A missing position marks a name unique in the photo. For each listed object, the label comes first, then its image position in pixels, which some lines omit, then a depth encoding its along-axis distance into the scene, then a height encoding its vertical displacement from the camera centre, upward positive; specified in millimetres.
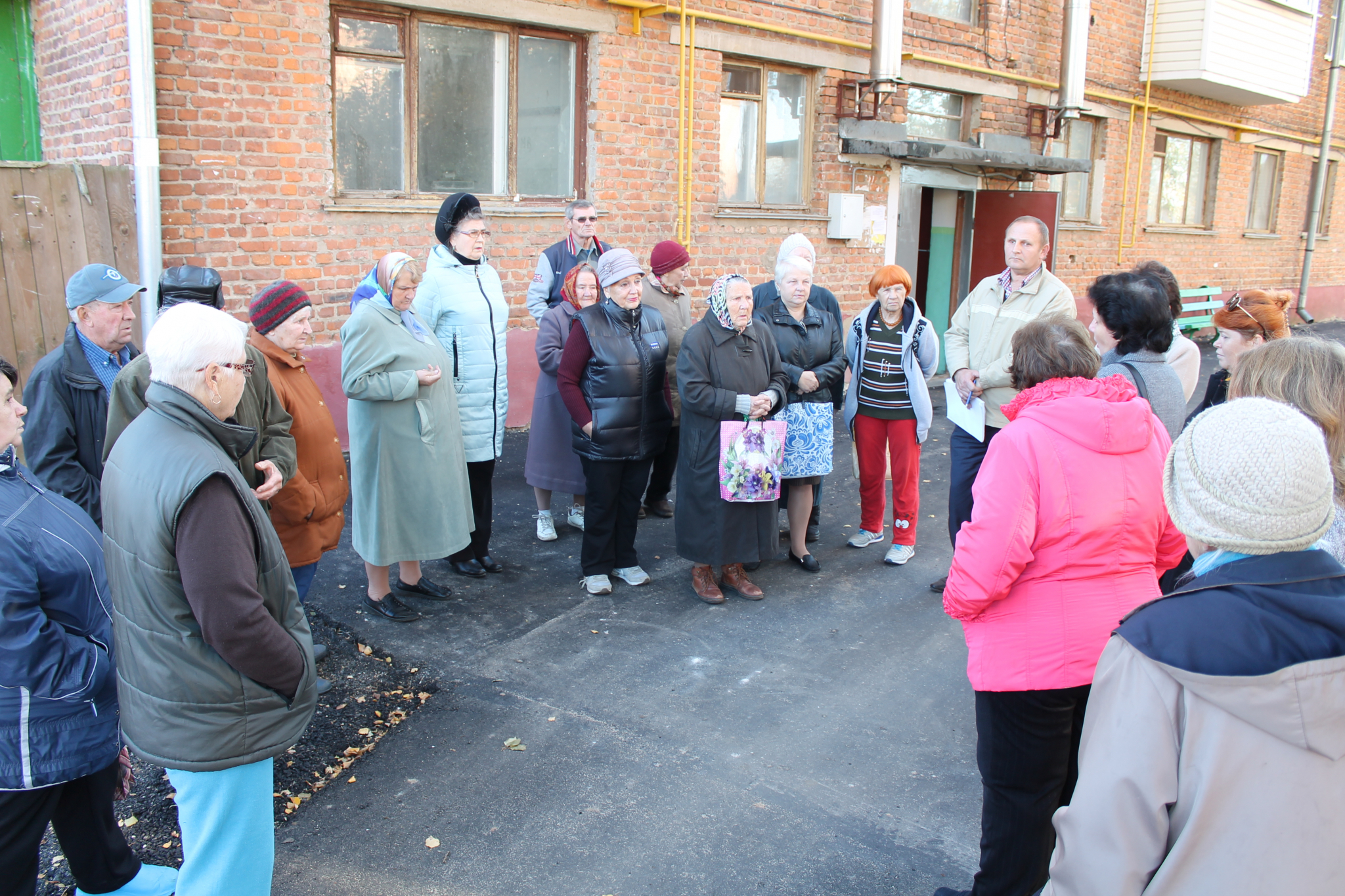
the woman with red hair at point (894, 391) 5727 -705
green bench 16125 -423
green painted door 7547 +1309
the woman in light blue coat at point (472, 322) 5180 -340
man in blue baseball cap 3494 -525
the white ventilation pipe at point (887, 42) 10680 +2597
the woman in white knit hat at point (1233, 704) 1418 -637
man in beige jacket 4820 -234
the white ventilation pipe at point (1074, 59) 12789 +2992
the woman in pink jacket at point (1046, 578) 2482 -789
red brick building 6910 +1356
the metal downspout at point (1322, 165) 18109 +2393
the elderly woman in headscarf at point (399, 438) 4477 -879
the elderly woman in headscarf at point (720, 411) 5055 -753
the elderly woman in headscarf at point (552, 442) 5953 -1154
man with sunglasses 6703 +62
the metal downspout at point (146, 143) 6281 +714
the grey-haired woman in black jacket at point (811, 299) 5762 -177
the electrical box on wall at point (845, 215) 10883 +656
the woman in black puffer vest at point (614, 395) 5102 -702
